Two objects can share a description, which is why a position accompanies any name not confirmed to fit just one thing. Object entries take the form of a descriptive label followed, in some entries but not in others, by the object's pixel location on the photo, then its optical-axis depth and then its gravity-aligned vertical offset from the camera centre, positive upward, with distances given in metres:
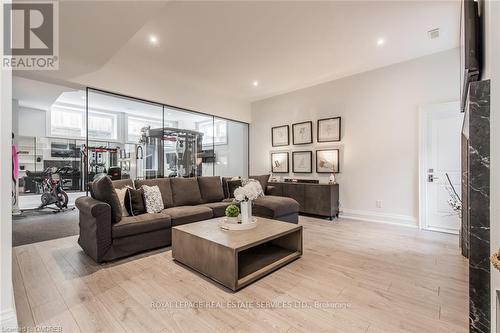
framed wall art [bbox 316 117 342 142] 5.00 +0.79
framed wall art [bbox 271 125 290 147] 5.87 +0.77
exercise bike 5.70 -0.71
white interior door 3.73 +0.05
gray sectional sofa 2.61 -0.69
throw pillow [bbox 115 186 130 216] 3.10 -0.44
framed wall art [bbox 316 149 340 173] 5.02 +0.09
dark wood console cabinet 4.70 -0.68
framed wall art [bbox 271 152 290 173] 5.90 +0.08
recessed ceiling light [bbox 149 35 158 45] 3.34 +1.86
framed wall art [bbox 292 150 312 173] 5.46 +0.10
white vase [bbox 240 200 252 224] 2.68 -0.54
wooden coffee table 2.06 -0.89
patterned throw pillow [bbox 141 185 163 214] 3.30 -0.50
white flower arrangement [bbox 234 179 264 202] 2.63 -0.32
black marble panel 1.33 -0.24
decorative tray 2.58 -0.68
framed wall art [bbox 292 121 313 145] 5.43 +0.78
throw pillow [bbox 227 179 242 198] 4.68 -0.40
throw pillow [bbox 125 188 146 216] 3.13 -0.50
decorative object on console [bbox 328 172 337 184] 4.92 -0.32
